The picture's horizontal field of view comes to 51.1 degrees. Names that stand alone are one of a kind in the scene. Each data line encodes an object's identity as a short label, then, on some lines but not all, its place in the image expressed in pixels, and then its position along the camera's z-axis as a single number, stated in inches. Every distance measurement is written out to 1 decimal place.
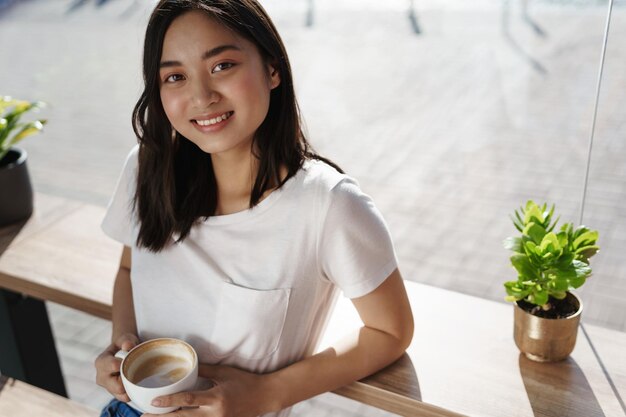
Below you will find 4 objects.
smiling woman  46.6
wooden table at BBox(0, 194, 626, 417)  49.9
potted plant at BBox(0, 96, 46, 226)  76.0
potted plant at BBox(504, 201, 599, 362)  48.4
